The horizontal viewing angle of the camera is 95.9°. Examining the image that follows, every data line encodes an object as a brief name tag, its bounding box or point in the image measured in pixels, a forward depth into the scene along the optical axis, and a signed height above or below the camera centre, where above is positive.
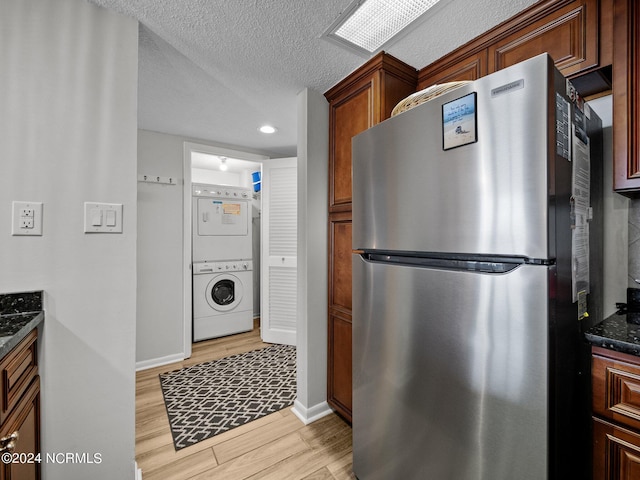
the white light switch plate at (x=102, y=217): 1.28 +0.10
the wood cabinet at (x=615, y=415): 0.82 -0.51
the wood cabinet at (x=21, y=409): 0.85 -0.57
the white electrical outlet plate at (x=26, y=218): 1.15 +0.09
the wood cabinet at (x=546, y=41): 1.11 +0.89
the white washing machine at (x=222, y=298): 3.49 -0.75
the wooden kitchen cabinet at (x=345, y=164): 1.69 +0.53
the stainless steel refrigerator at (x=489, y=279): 0.78 -0.13
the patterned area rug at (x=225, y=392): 1.96 -1.24
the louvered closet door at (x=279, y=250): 3.39 -0.12
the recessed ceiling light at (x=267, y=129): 2.83 +1.11
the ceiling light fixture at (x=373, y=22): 1.30 +1.06
